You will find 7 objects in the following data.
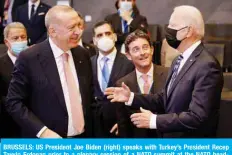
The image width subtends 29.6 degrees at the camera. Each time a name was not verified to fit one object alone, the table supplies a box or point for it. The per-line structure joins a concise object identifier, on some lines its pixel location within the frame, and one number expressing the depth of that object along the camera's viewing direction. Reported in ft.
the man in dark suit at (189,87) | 7.50
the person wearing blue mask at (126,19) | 19.80
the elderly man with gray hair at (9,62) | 11.60
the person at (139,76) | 9.82
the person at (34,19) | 22.24
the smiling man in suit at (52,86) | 8.31
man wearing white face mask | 11.73
